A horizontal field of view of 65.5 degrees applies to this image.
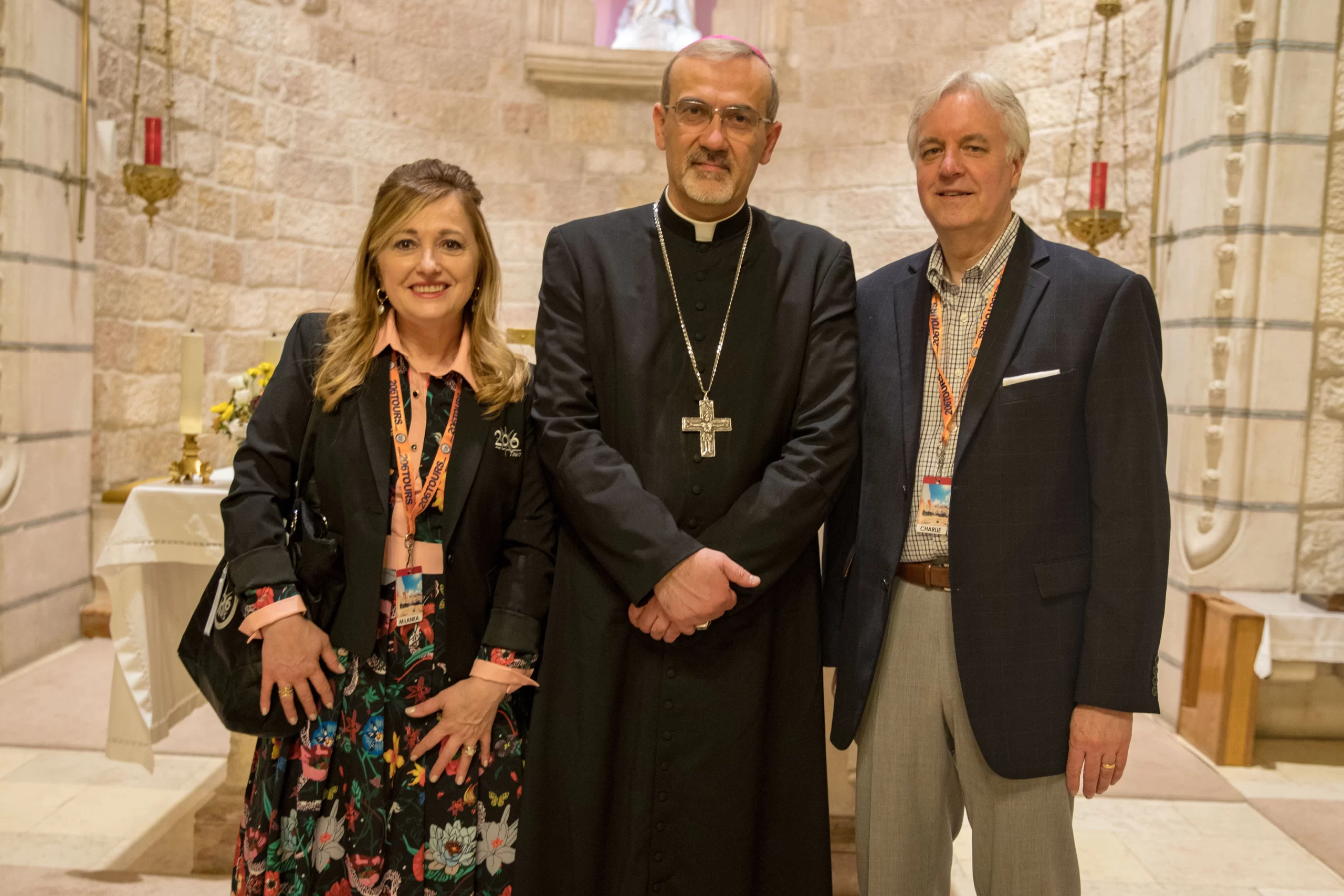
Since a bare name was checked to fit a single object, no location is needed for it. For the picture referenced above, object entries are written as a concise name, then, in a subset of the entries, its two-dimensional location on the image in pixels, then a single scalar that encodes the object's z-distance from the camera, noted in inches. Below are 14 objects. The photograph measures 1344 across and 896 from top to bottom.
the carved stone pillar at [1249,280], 163.2
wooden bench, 157.5
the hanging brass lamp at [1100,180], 185.5
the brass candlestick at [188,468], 135.4
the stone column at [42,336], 178.1
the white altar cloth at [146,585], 120.0
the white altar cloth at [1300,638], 154.7
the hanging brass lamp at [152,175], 190.9
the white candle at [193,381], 141.1
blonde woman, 78.5
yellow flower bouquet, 135.4
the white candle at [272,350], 145.6
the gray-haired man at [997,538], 75.2
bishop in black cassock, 79.4
